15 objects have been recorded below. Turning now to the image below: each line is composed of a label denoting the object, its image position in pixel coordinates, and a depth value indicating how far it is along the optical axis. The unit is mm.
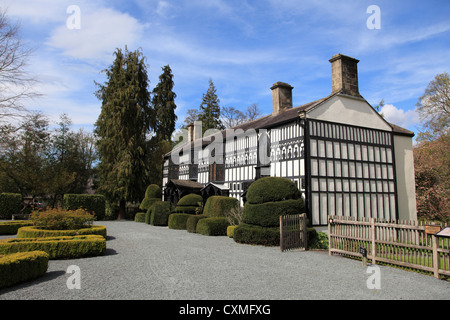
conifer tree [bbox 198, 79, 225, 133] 39781
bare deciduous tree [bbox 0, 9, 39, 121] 14328
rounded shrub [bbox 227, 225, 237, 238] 13853
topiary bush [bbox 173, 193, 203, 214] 19436
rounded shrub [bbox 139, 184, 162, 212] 23922
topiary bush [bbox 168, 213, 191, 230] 17984
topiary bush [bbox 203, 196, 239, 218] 15987
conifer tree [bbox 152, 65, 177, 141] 36844
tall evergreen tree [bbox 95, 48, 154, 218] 25188
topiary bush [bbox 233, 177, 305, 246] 11461
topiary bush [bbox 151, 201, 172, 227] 20391
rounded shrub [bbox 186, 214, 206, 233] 16094
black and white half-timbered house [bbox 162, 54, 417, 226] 14281
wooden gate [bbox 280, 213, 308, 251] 10414
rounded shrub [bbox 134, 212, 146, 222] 23656
